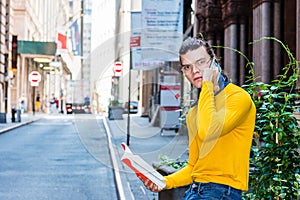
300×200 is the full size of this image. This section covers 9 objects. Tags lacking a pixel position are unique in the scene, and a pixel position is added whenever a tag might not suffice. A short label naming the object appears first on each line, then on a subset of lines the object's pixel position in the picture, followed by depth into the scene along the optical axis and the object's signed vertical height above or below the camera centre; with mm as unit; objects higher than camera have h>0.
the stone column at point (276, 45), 12914 +1240
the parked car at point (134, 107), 65150 -1501
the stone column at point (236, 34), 16359 +1957
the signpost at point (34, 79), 46325 +1363
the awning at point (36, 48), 50734 +4625
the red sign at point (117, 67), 28616 +1545
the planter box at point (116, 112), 36981 -1191
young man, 2646 -160
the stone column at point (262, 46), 13164 +1276
